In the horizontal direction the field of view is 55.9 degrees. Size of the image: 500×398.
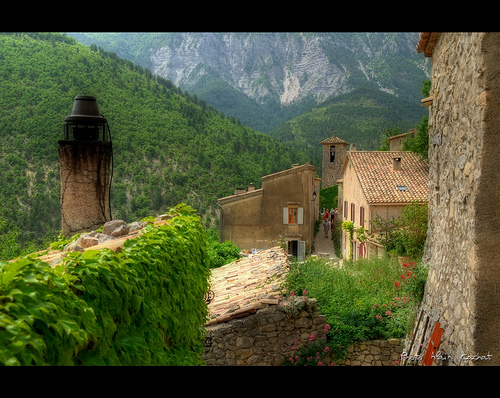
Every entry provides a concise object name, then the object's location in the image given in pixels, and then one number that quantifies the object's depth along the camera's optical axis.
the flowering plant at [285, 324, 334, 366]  8.38
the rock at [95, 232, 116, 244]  5.42
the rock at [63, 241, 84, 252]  3.98
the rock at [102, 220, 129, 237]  5.68
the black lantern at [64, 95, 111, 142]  7.66
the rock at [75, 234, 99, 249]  5.03
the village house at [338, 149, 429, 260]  19.25
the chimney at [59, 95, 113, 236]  7.51
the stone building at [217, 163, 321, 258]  25.35
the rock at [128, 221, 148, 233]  6.07
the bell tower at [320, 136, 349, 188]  57.02
